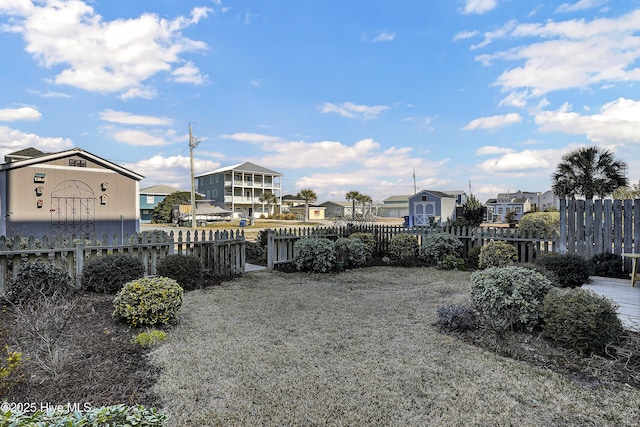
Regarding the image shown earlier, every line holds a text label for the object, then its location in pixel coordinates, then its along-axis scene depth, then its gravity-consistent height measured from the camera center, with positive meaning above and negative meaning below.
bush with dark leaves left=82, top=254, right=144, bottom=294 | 6.29 -0.96
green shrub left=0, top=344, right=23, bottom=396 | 2.54 -1.29
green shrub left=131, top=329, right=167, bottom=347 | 3.96 -1.39
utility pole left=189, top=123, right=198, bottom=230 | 34.78 +7.75
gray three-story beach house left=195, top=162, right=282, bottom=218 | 53.88 +5.35
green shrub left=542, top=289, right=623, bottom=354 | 3.65 -1.20
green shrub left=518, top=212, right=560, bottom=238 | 18.67 -0.30
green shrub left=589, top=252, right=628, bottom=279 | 7.91 -1.22
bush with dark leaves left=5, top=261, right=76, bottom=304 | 5.18 -0.96
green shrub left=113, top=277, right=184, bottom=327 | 4.51 -1.11
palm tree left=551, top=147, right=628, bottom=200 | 20.19 +2.46
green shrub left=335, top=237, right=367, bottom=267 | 10.16 -1.03
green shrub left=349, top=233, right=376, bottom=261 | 11.54 -0.79
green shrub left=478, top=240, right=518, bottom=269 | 9.53 -1.11
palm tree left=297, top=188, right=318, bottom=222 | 50.56 +3.51
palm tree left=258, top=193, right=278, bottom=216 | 55.38 +3.44
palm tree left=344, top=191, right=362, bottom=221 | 47.34 +3.22
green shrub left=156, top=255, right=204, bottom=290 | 7.11 -1.03
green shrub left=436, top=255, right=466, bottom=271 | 10.19 -1.43
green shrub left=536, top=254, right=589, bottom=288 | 7.03 -1.15
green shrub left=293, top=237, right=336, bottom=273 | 9.56 -1.04
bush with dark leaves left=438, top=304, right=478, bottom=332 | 4.52 -1.38
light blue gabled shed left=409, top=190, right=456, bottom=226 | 30.77 +1.00
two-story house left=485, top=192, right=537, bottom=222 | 46.57 +1.15
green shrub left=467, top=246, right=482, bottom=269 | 10.45 -1.27
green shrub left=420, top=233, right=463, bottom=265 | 10.80 -0.99
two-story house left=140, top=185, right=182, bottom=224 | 49.59 +3.11
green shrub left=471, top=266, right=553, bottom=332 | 4.41 -1.10
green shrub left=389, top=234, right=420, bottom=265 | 11.63 -1.04
